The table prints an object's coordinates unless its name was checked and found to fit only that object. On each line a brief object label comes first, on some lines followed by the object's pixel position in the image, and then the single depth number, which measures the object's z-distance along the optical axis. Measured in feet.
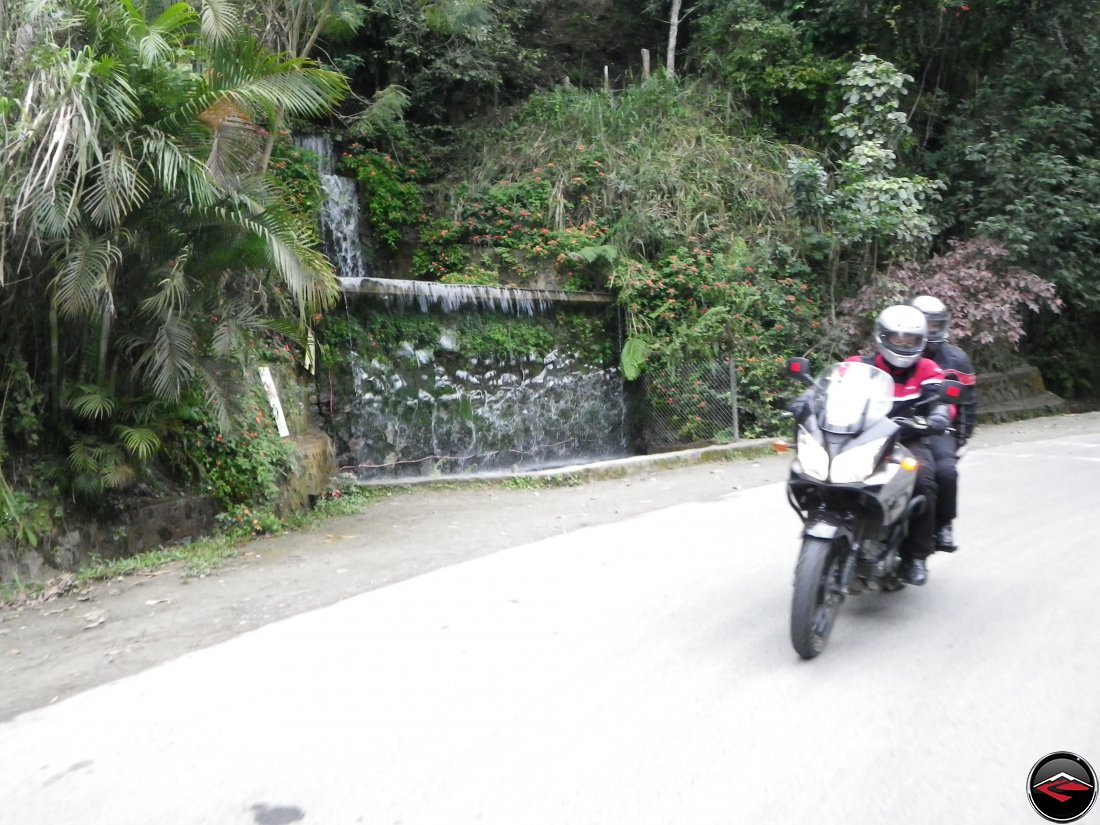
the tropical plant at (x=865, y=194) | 52.95
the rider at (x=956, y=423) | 18.54
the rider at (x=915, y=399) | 17.98
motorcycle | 15.43
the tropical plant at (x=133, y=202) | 23.56
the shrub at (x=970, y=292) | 52.24
